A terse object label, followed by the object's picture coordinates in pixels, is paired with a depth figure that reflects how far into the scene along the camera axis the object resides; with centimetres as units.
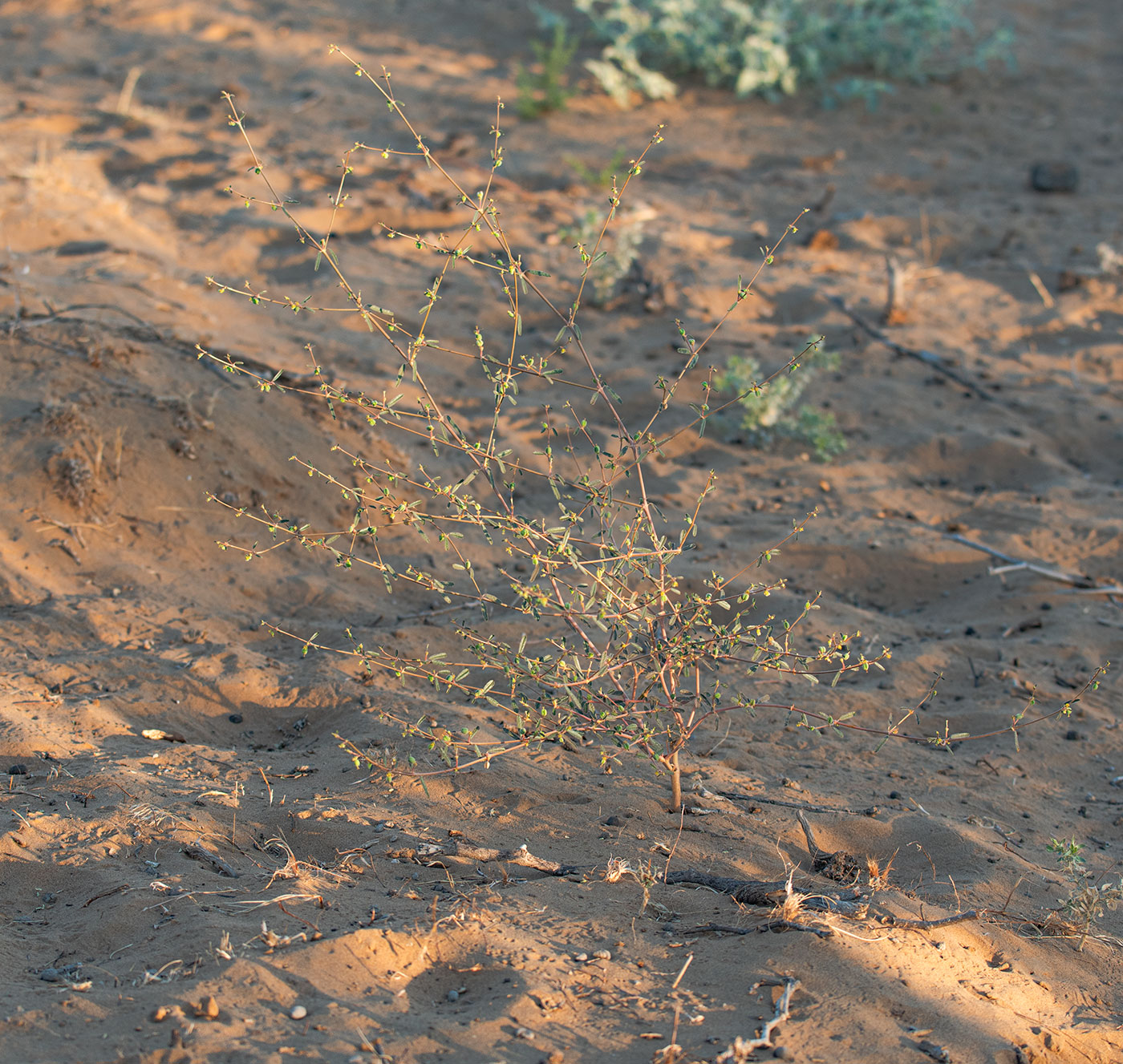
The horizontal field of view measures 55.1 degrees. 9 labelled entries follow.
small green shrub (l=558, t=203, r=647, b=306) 595
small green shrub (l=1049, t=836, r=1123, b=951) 241
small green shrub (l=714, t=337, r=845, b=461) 490
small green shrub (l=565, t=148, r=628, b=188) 708
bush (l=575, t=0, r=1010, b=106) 864
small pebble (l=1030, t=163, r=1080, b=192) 766
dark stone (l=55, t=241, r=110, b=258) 562
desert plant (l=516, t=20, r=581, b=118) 842
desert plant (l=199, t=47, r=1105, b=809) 242
